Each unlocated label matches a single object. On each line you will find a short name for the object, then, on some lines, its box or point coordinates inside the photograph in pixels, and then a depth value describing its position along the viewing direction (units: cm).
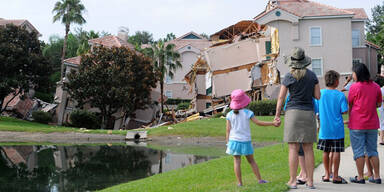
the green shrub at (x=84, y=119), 3962
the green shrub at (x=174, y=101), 5906
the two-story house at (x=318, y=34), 3741
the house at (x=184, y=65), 5872
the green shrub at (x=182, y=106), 5556
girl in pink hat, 764
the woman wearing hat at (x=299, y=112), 713
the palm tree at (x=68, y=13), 5094
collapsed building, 3922
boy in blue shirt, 780
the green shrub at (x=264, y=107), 3522
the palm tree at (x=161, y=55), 4575
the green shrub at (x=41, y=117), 4134
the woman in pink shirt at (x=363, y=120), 775
